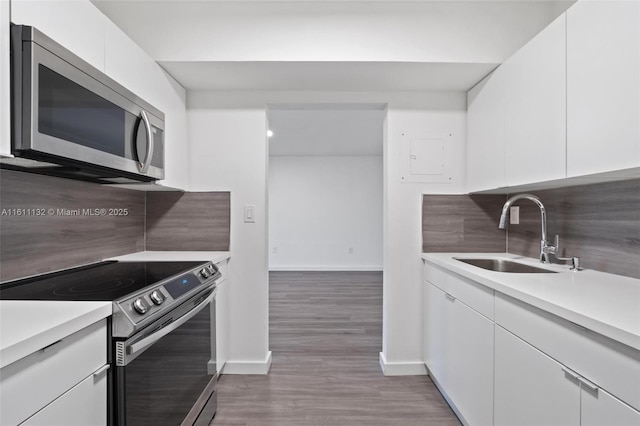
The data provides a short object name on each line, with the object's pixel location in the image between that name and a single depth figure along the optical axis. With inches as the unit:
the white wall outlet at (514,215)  85.0
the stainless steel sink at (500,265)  73.9
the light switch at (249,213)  89.8
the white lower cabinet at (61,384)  25.6
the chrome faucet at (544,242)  67.2
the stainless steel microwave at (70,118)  36.9
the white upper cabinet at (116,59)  40.7
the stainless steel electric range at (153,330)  37.9
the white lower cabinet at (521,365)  31.0
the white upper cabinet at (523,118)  54.0
